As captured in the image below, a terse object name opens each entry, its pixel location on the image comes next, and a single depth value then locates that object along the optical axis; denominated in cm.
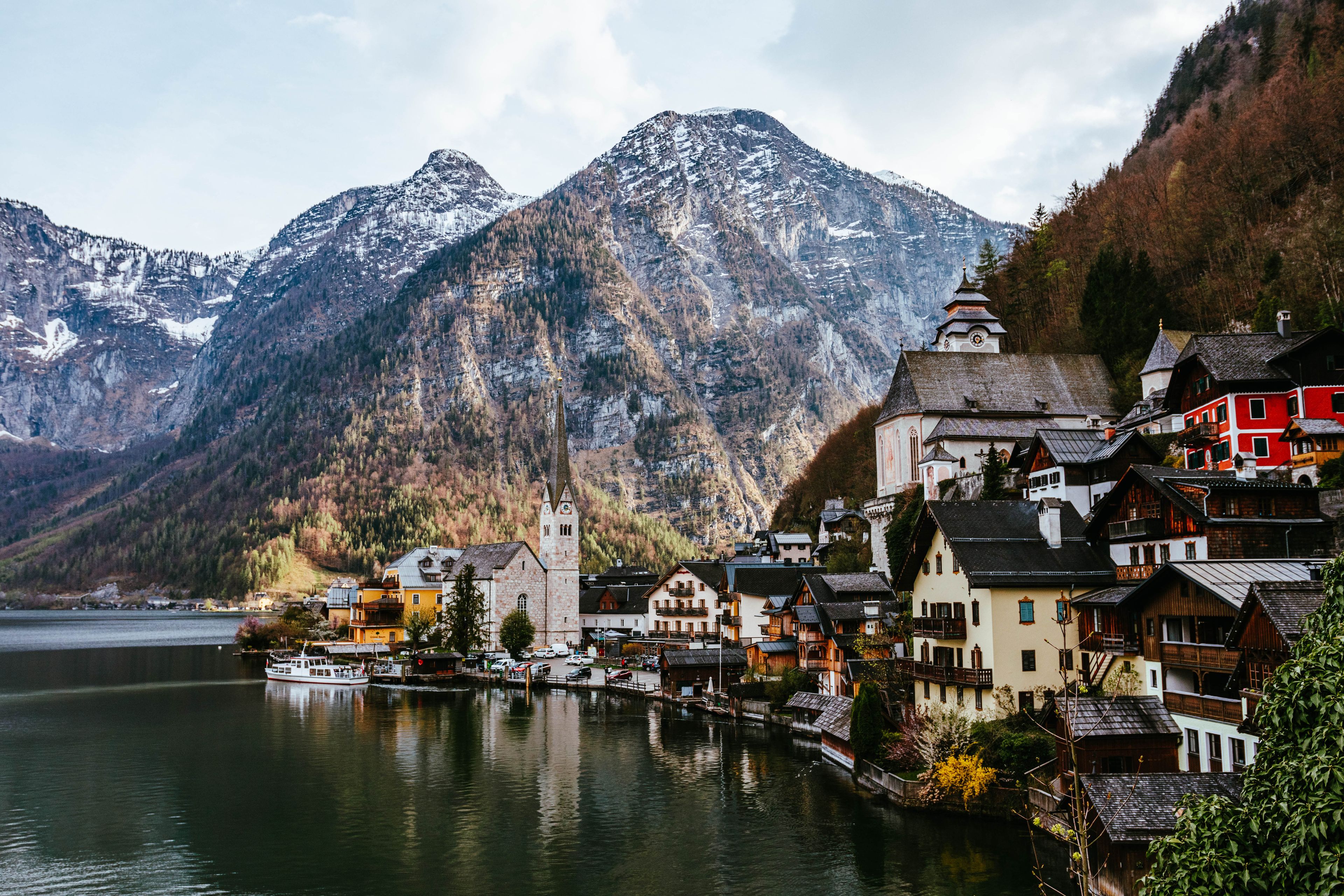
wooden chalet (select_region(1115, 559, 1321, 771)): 3036
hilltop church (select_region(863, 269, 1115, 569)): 7512
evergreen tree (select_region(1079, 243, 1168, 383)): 7700
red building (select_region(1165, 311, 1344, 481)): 4644
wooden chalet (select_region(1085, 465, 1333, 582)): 3603
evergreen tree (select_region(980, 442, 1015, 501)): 5903
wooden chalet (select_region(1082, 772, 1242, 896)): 2595
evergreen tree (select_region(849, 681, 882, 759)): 4472
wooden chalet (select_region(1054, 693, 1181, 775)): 3272
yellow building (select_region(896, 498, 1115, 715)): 4050
